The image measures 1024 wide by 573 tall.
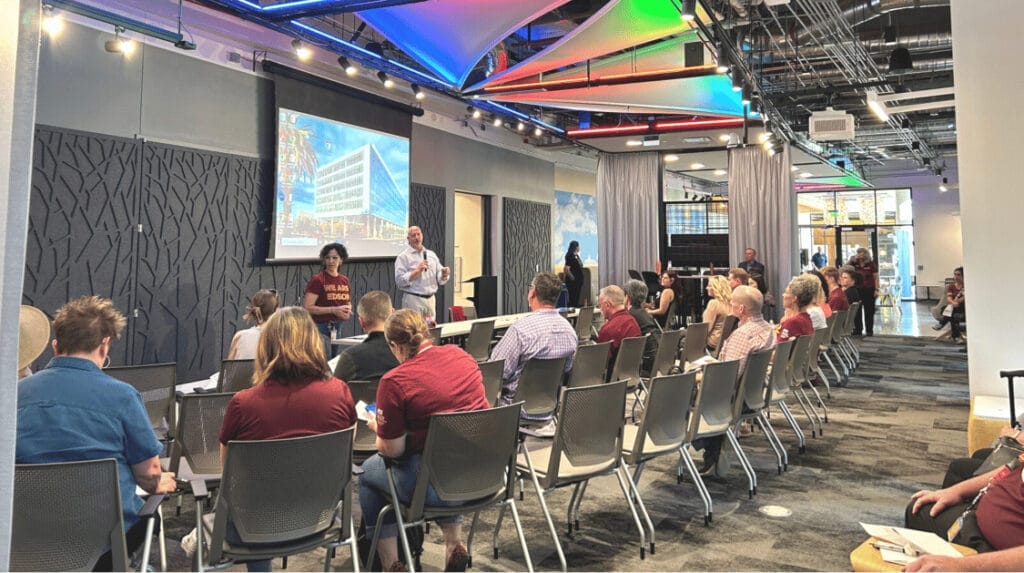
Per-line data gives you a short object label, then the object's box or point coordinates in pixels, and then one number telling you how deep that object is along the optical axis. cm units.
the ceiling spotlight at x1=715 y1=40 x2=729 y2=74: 630
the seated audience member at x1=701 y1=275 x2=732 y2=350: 654
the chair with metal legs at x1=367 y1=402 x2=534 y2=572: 243
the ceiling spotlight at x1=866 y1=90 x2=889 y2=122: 749
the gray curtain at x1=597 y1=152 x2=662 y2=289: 1327
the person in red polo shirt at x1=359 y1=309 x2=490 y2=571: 250
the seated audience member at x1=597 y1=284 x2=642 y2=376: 521
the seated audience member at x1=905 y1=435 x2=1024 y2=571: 172
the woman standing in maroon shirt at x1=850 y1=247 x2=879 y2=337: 1116
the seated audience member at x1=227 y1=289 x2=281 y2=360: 401
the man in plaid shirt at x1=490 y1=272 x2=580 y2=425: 405
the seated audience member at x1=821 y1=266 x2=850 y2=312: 831
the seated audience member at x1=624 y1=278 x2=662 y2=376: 583
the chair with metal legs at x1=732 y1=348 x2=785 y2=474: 400
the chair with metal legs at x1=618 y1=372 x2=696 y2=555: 318
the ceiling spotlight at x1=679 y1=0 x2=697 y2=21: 520
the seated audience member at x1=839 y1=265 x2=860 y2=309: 949
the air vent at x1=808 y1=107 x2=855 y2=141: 852
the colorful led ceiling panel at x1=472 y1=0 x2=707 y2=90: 631
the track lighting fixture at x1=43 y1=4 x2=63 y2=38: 550
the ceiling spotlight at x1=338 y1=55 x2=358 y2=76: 775
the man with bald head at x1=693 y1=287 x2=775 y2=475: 419
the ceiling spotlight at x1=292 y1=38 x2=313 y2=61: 700
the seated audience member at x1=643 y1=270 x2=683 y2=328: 852
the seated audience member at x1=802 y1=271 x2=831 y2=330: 625
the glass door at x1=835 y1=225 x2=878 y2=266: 1967
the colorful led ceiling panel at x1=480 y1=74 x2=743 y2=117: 897
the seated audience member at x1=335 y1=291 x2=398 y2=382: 331
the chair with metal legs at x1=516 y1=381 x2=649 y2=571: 285
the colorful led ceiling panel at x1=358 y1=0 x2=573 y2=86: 610
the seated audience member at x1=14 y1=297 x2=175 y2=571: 198
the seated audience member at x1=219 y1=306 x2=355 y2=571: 223
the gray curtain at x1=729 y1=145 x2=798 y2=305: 1194
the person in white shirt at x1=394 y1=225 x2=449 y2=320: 662
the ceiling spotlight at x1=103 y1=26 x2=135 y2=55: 595
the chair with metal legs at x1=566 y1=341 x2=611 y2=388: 441
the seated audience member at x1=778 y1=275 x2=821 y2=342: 529
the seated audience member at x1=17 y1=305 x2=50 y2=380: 255
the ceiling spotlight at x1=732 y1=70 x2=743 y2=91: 695
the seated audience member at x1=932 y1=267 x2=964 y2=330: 1055
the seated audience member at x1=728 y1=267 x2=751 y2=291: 734
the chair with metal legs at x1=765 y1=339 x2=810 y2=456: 442
